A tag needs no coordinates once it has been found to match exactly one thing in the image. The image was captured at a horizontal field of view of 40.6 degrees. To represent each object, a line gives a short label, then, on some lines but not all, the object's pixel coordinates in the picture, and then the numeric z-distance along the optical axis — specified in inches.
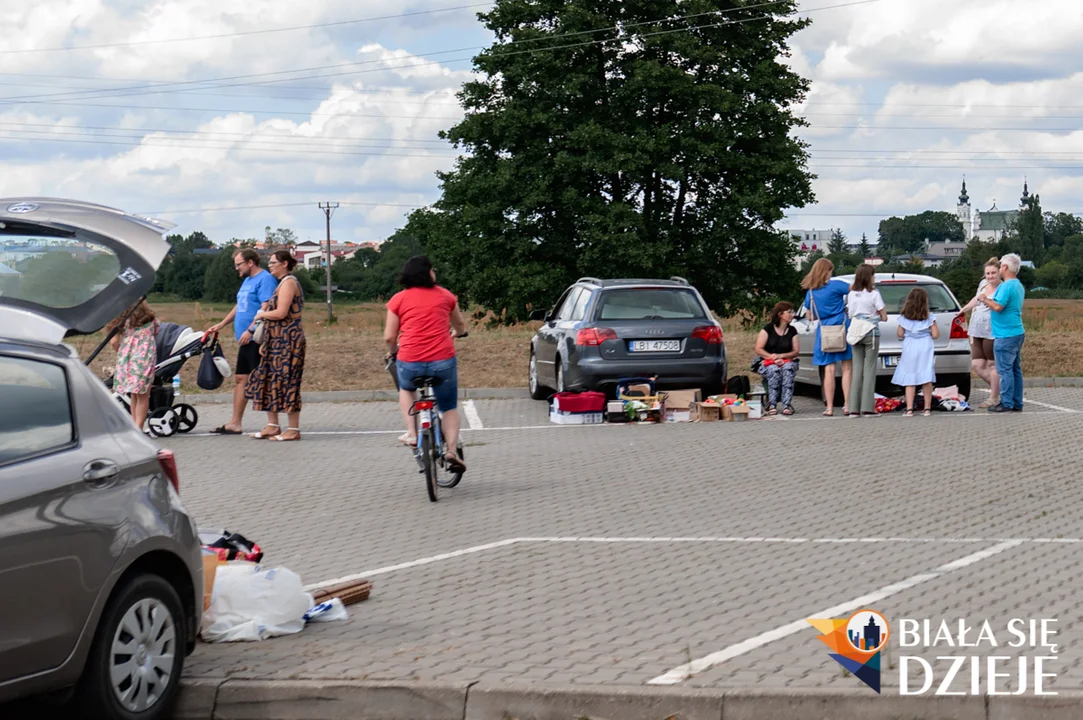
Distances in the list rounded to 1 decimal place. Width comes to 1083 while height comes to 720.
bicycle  428.1
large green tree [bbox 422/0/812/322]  1489.9
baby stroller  610.5
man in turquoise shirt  655.1
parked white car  695.3
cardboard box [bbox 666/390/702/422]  679.1
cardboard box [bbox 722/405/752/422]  674.8
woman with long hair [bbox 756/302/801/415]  685.3
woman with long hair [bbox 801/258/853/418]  669.9
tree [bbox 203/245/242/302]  3129.9
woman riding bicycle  439.2
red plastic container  673.6
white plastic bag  256.7
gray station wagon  682.8
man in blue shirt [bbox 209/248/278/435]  603.8
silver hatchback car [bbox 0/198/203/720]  190.2
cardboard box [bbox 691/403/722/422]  674.8
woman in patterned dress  580.4
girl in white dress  654.5
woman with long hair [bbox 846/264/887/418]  658.2
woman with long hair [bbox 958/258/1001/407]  676.1
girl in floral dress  569.3
